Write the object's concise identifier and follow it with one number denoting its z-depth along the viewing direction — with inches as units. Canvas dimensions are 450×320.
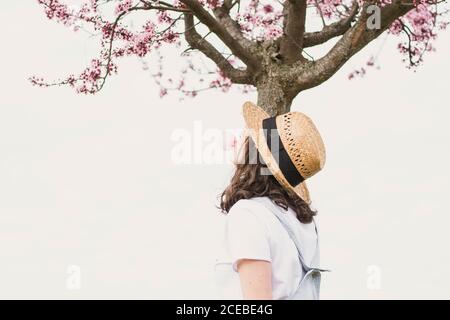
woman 97.6
